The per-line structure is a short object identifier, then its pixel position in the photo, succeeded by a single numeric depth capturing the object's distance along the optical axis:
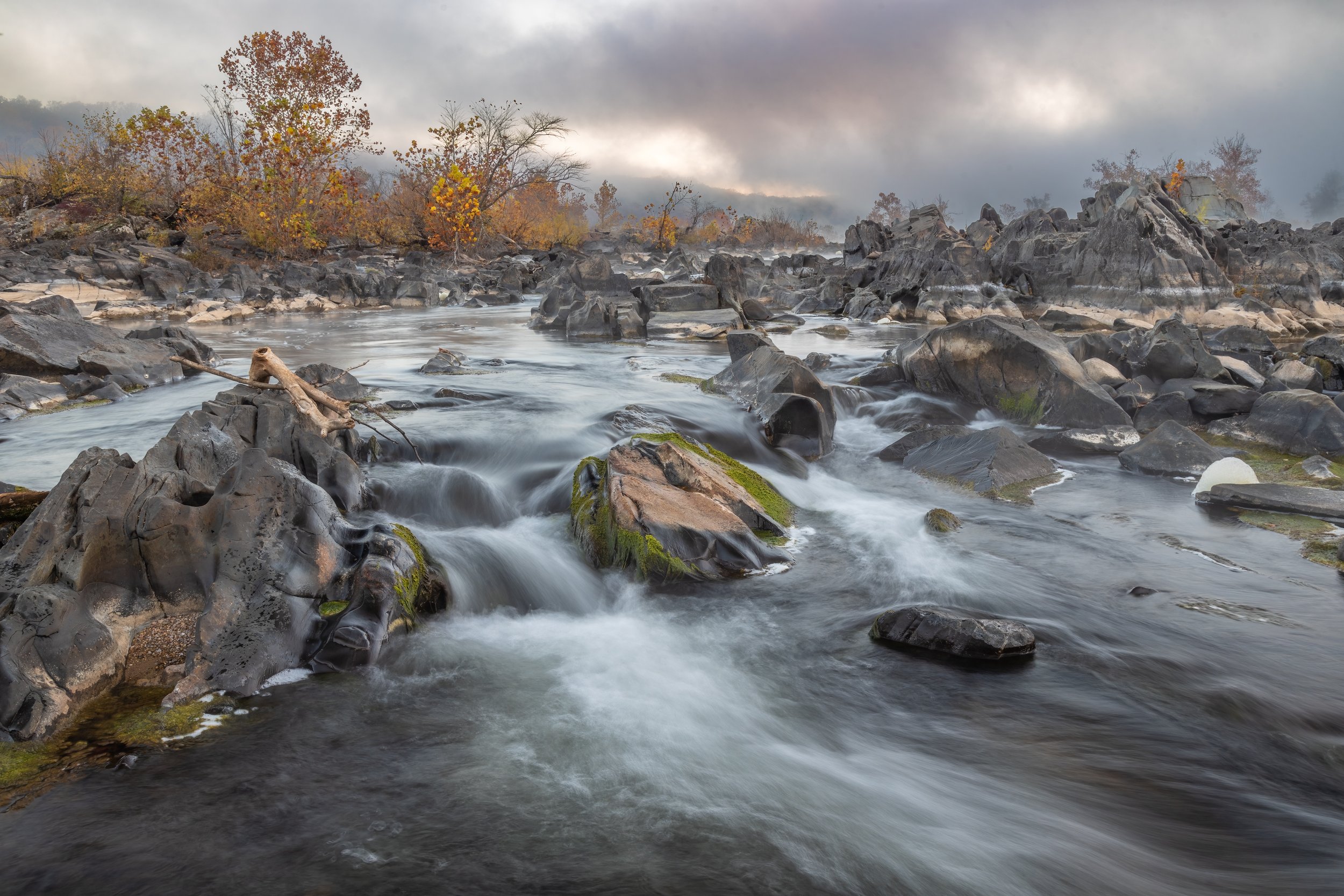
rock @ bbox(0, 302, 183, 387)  9.63
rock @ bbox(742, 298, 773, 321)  21.98
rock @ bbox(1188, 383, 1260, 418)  8.78
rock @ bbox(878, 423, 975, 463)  7.98
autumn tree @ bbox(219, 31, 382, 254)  34.28
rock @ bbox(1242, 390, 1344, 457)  7.63
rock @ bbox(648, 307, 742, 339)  17.83
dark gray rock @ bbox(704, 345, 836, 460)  8.17
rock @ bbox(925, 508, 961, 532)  5.84
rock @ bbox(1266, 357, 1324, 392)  9.66
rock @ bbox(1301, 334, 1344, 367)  10.66
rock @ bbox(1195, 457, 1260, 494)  6.29
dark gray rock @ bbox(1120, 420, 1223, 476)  7.07
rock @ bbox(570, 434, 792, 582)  4.84
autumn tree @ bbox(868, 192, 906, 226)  93.69
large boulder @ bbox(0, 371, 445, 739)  3.02
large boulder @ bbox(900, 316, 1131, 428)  8.75
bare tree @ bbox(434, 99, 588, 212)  39.62
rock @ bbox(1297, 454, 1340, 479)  6.87
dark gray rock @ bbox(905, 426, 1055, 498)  6.89
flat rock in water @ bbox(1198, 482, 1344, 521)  5.80
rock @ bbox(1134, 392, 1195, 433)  8.88
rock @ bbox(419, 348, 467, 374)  11.77
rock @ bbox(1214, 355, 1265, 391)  9.69
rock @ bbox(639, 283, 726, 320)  21.14
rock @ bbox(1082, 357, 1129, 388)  9.99
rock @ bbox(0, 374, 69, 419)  8.35
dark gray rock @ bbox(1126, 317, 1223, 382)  9.93
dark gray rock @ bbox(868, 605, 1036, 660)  3.84
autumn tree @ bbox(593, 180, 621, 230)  73.31
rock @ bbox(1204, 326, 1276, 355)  13.34
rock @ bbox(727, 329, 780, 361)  11.59
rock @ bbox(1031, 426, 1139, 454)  8.00
